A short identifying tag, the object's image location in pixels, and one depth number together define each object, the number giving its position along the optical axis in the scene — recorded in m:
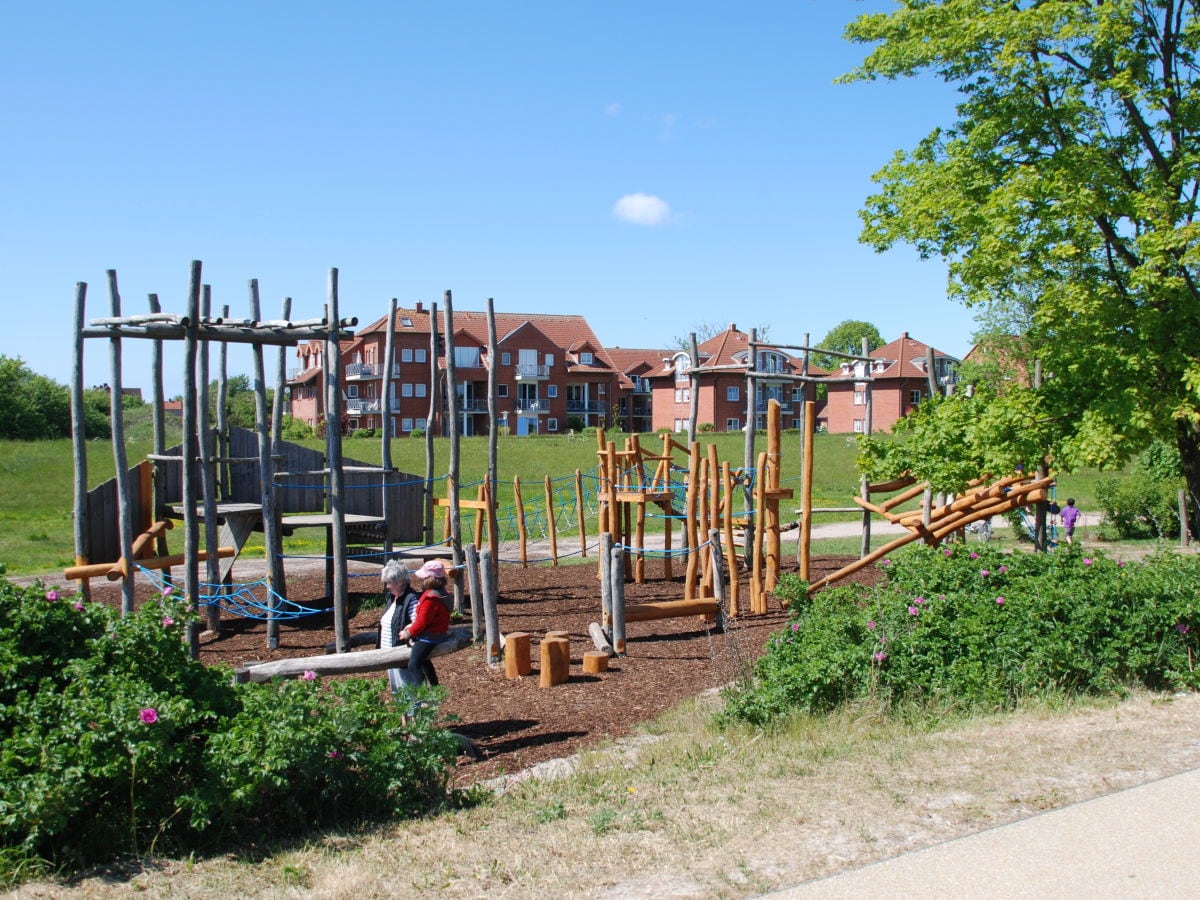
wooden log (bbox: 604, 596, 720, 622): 11.33
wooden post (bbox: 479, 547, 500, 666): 10.66
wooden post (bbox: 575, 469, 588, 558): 20.34
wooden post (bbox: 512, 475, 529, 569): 18.56
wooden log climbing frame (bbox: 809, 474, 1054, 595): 13.30
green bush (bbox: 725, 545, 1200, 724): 7.71
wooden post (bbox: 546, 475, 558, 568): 18.40
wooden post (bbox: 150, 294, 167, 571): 12.38
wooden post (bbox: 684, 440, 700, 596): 12.69
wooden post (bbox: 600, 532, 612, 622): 11.00
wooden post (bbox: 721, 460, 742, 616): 12.80
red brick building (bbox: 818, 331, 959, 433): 72.62
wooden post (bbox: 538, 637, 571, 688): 9.89
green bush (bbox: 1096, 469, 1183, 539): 24.11
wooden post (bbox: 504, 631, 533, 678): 10.20
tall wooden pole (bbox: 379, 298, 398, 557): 14.13
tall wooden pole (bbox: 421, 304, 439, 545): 15.12
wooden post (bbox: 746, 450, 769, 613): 13.44
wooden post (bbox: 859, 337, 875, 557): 15.85
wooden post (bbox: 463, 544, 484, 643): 11.33
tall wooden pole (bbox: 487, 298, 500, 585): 12.48
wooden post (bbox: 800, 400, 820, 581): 13.20
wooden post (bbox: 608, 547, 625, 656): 10.80
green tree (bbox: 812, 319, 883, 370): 125.69
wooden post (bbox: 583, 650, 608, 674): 10.31
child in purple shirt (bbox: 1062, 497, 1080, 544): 21.23
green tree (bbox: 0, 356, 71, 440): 55.75
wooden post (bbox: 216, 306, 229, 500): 13.70
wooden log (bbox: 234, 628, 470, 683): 8.11
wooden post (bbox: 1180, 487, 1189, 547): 20.90
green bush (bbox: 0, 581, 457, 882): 5.09
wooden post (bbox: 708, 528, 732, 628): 11.91
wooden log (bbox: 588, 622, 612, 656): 10.96
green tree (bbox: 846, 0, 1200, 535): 11.30
